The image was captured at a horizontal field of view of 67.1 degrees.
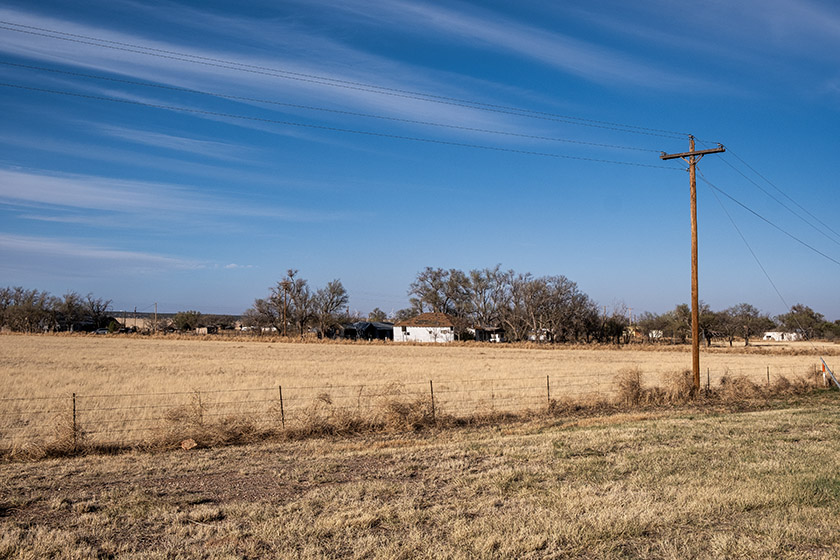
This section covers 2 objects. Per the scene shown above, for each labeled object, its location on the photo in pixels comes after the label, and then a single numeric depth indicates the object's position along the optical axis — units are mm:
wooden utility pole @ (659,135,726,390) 25109
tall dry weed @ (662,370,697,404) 23859
